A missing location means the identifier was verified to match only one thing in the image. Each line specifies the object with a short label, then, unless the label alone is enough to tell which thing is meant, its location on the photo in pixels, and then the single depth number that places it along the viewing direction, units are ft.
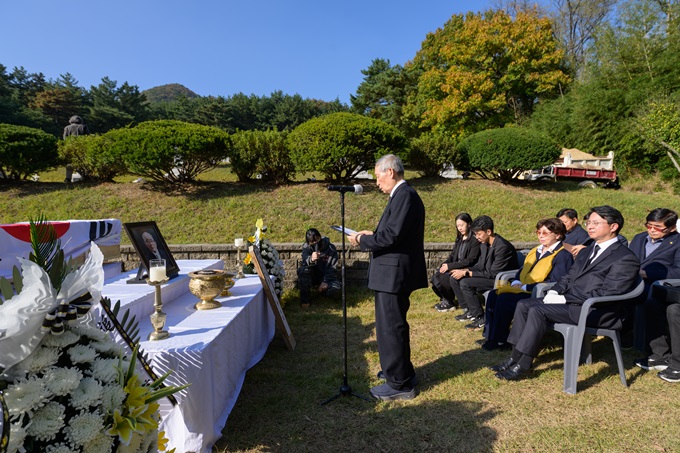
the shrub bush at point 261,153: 31.40
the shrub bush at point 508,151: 32.19
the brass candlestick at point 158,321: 8.61
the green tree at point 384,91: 105.81
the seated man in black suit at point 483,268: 17.06
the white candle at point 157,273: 8.60
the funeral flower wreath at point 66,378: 3.70
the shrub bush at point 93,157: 29.78
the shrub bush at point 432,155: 33.71
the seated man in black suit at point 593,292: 11.24
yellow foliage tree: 63.05
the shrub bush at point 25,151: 30.73
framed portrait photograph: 11.73
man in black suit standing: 10.35
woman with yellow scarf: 14.33
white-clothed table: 7.92
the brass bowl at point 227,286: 11.98
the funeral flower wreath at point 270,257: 18.01
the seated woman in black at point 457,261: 18.47
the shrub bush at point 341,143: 29.01
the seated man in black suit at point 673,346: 11.66
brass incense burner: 11.02
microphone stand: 11.00
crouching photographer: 20.12
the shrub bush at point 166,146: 28.12
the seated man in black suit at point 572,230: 16.81
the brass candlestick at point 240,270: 15.55
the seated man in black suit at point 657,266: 12.54
